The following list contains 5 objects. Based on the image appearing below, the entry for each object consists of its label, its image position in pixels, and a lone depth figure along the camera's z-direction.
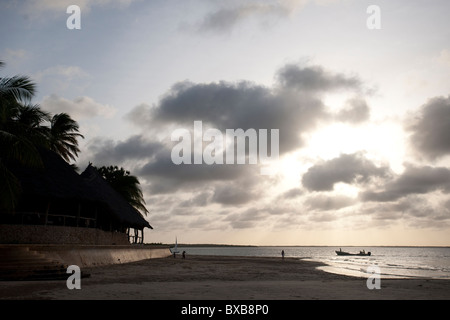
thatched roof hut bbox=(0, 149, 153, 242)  21.98
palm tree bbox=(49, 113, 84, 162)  33.75
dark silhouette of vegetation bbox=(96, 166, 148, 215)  44.37
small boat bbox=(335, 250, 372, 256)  112.93
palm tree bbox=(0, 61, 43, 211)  16.91
